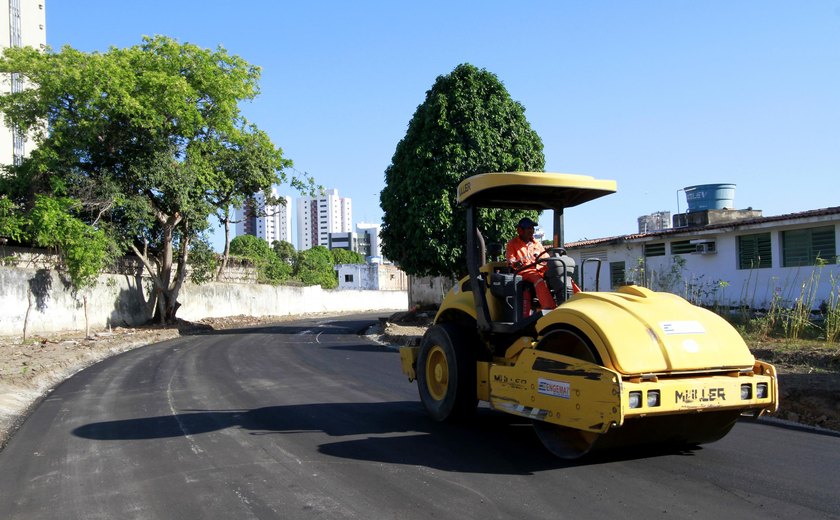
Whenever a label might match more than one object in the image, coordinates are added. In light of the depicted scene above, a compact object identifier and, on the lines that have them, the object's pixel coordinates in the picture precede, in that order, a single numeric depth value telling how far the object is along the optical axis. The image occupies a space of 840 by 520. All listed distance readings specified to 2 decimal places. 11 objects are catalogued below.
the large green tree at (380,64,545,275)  21.83
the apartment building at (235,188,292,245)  186.25
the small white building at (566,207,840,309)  18.59
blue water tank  30.38
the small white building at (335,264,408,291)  87.44
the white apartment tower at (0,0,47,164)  56.81
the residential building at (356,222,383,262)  172.88
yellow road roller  5.12
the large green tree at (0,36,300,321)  24.22
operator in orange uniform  6.82
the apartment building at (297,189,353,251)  197.35
